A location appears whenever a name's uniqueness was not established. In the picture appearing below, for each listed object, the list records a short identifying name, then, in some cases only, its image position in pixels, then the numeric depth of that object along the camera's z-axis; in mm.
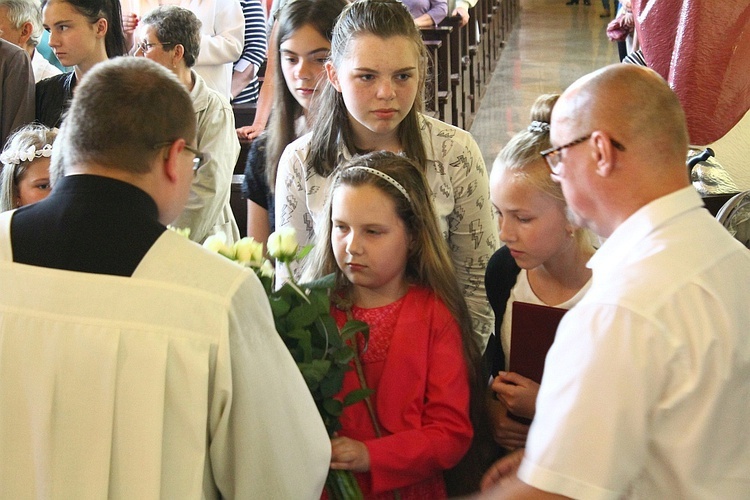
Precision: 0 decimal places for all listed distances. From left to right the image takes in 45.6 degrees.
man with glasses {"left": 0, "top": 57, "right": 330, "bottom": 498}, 1514
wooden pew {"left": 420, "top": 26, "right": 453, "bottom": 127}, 6695
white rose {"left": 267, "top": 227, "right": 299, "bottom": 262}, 1961
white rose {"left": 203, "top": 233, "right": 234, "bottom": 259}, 1966
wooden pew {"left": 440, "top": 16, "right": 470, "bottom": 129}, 7441
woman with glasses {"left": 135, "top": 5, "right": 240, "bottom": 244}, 3525
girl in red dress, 2061
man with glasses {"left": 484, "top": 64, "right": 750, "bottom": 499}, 1374
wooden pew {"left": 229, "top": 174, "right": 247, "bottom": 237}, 4551
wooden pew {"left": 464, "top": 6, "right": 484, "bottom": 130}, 8836
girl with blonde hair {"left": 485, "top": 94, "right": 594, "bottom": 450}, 2146
